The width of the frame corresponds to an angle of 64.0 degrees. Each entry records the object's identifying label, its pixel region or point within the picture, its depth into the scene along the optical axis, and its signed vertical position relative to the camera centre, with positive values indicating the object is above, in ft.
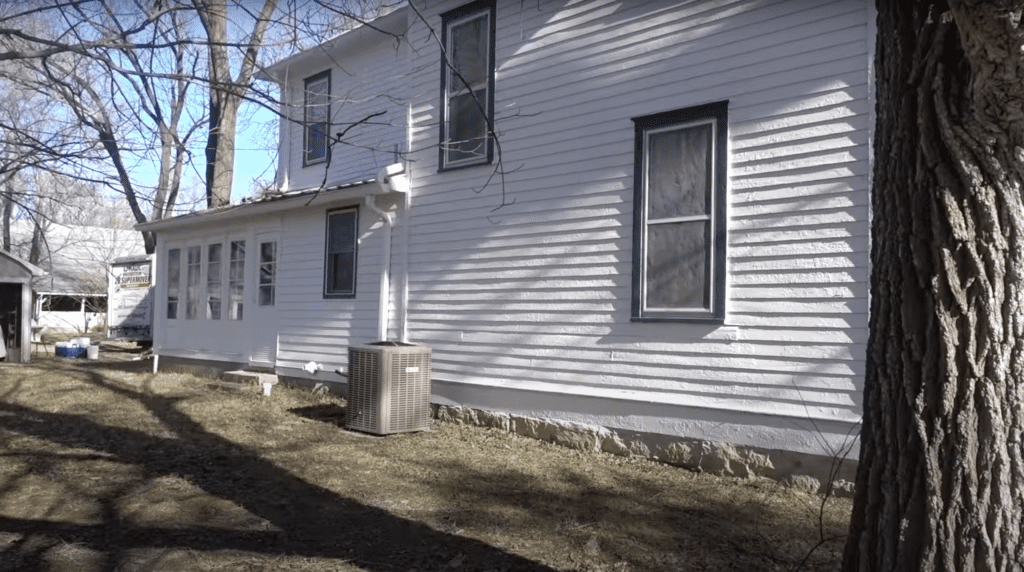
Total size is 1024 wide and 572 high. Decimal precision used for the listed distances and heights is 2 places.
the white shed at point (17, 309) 57.52 -0.48
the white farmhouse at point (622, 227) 22.45 +3.02
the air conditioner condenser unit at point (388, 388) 30.01 -2.90
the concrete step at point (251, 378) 40.68 -3.60
